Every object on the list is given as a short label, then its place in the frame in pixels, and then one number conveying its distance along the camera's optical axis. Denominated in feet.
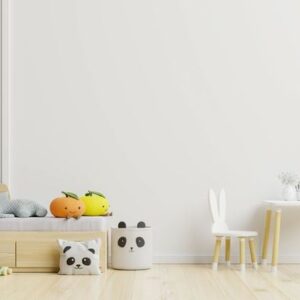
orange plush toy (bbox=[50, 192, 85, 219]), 16.24
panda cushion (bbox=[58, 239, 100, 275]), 15.37
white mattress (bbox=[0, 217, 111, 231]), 16.17
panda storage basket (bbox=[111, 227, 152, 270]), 16.35
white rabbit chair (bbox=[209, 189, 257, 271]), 16.48
